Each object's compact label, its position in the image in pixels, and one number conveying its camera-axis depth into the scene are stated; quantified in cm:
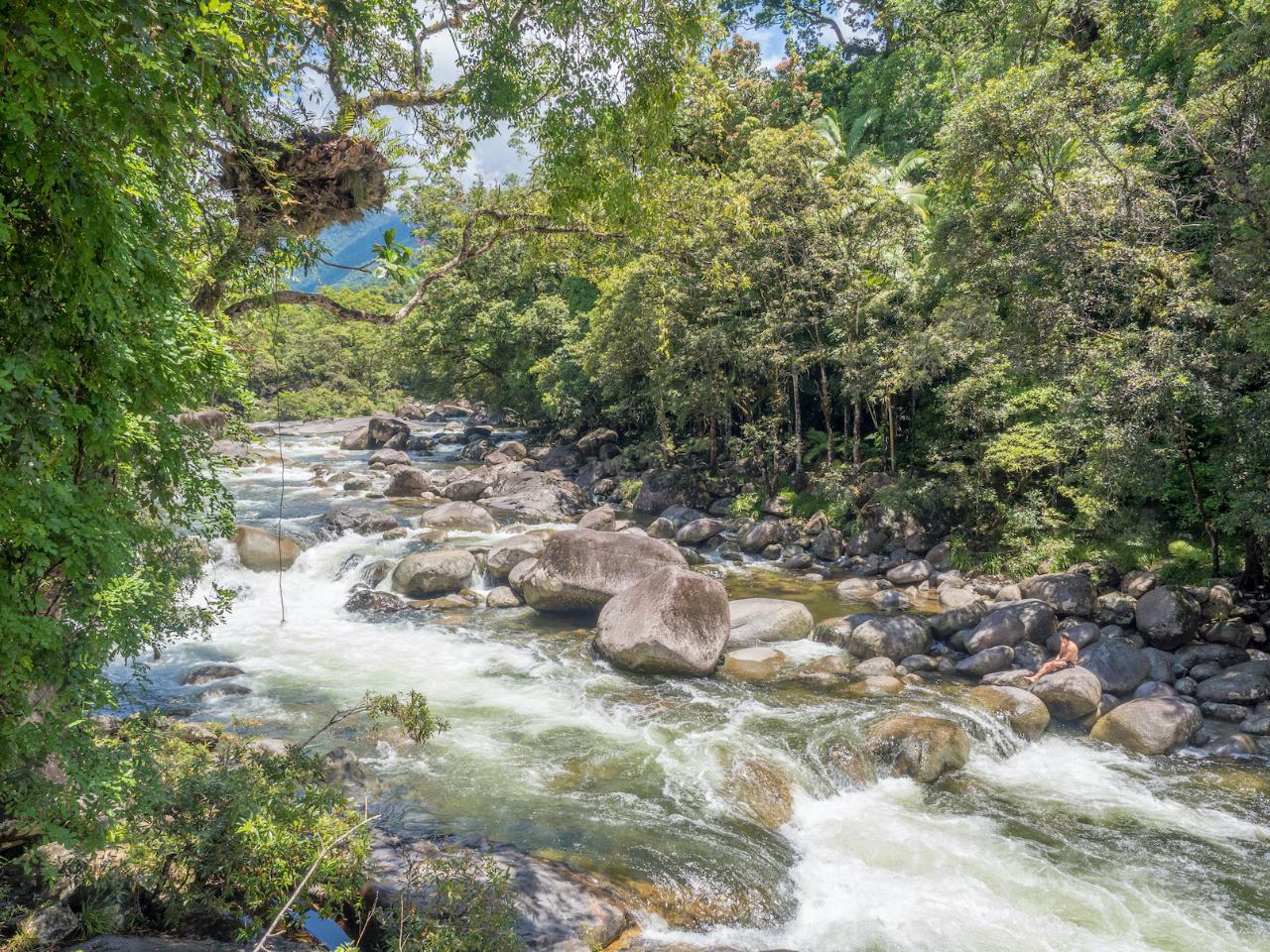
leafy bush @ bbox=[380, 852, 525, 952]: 469
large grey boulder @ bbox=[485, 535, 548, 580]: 1677
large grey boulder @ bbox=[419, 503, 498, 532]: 2078
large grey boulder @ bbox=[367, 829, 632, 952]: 567
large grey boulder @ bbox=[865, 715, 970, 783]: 915
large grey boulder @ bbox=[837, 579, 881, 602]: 1644
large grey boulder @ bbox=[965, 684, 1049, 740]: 1035
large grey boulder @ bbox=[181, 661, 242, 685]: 1188
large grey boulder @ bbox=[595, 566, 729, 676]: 1190
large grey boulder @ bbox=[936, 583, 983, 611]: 1505
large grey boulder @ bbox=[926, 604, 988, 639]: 1379
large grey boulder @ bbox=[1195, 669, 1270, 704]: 1086
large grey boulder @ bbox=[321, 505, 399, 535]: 1975
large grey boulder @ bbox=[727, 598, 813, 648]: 1362
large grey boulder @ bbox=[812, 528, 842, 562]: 1927
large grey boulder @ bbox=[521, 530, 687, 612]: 1458
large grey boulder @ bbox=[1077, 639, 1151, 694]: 1141
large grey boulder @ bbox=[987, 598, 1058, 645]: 1312
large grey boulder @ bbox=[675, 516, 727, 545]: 2066
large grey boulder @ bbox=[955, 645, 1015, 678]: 1224
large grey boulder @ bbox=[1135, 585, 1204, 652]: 1248
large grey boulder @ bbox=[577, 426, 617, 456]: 3162
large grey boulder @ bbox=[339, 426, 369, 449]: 3647
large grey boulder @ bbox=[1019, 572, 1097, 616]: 1389
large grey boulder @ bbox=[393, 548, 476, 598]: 1612
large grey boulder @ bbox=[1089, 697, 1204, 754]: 998
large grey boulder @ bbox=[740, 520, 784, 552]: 2033
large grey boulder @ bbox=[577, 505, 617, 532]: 2138
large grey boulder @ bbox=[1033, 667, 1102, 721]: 1079
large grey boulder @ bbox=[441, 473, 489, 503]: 2553
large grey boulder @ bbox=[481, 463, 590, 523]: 2328
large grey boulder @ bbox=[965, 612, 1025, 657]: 1288
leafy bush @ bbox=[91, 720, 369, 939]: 487
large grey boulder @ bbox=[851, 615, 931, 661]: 1291
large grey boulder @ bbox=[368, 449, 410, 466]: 3091
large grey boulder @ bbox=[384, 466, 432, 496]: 2552
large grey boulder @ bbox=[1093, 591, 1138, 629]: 1331
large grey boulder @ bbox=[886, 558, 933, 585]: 1708
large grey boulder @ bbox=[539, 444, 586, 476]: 3019
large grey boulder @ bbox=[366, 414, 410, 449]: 3659
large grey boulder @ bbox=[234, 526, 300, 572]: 1683
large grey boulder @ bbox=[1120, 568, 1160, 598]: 1398
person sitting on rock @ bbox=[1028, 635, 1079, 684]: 1171
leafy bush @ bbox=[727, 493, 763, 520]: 2267
